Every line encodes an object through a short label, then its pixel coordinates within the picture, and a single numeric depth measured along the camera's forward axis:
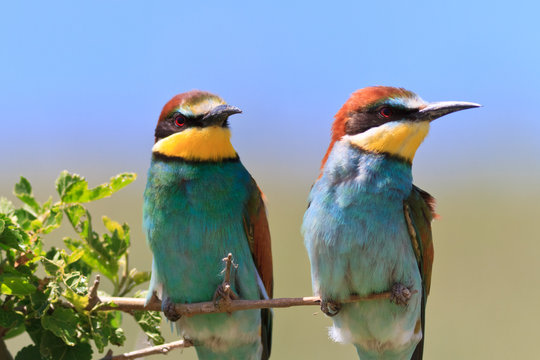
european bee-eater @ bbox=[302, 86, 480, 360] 5.27
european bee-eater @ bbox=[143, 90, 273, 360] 5.48
